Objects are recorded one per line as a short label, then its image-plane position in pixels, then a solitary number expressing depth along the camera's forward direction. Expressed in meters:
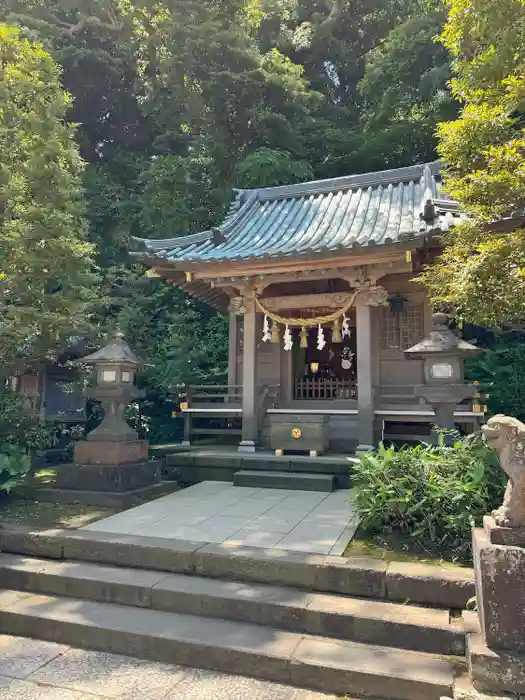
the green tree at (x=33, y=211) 7.83
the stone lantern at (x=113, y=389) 7.37
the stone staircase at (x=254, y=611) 3.34
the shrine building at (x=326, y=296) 8.62
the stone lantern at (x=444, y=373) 6.42
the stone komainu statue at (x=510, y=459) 3.23
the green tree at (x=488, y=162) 4.91
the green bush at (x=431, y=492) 4.46
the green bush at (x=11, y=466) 6.44
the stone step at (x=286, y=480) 7.68
